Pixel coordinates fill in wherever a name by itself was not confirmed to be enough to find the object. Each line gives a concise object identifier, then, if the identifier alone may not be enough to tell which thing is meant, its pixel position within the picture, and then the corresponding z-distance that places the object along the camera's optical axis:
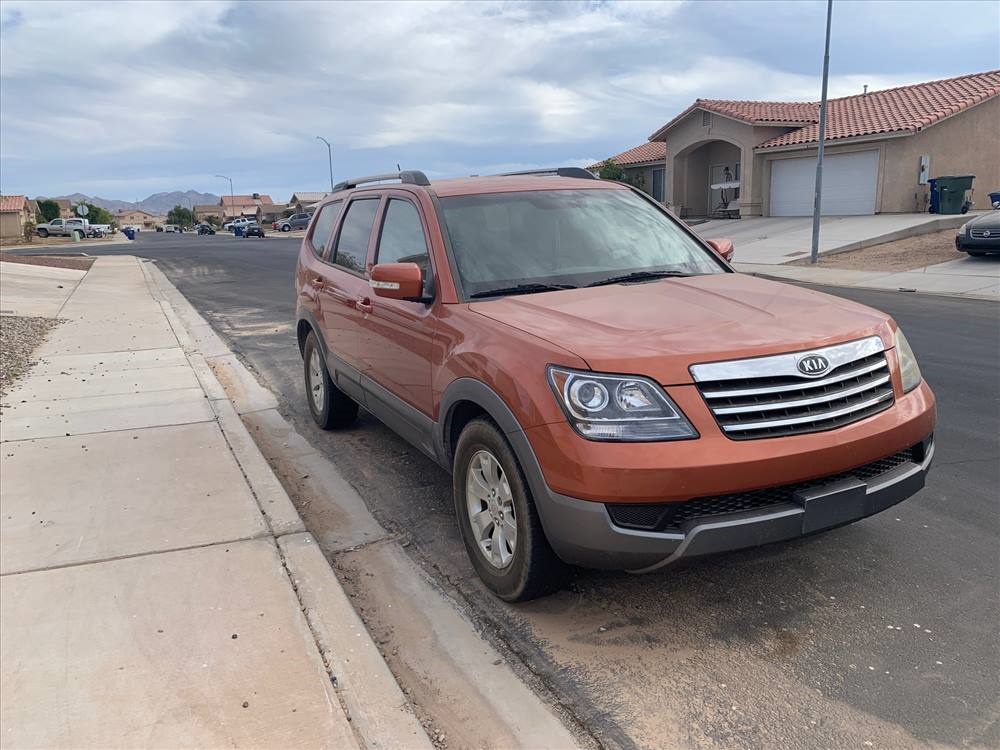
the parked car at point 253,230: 58.97
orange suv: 2.81
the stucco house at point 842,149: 25.80
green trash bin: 23.66
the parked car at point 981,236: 16.52
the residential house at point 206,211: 163.90
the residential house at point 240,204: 159.75
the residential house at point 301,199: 100.96
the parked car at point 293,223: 63.81
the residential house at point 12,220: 70.44
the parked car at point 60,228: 68.23
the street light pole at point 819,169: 19.61
